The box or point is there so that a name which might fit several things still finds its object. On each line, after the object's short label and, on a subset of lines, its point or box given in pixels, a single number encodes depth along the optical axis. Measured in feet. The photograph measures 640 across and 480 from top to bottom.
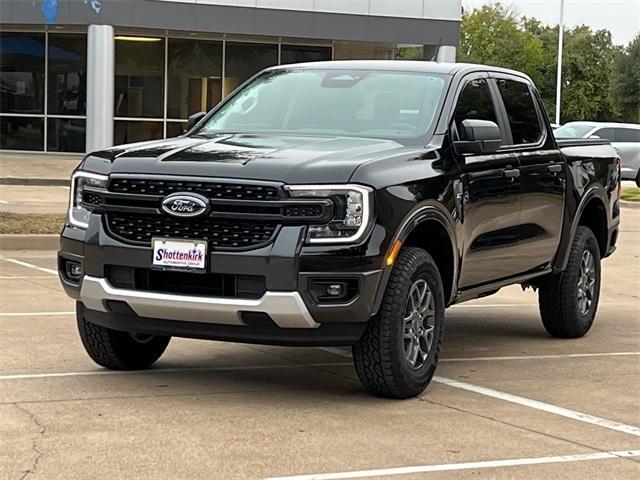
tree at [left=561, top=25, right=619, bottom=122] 289.12
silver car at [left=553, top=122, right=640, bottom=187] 100.37
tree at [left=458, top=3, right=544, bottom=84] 303.68
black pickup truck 19.77
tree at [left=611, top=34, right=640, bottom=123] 236.02
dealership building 106.01
